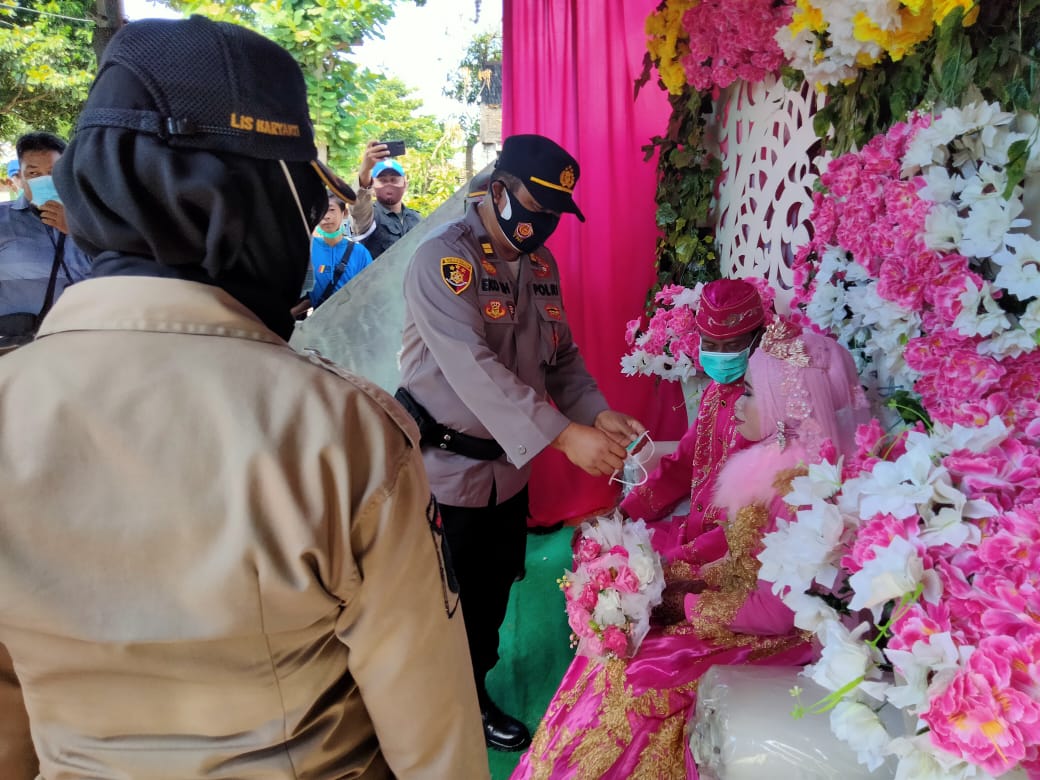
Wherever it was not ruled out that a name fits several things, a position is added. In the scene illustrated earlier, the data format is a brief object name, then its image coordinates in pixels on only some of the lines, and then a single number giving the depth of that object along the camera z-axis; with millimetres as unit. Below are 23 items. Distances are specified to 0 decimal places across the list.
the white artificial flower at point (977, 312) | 1287
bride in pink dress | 1593
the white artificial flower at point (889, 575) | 952
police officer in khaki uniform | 1911
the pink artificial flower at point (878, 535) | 1003
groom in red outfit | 1905
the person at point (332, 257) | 3822
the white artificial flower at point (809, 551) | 1099
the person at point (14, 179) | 3112
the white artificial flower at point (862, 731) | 984
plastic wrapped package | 1220
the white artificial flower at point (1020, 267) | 1216
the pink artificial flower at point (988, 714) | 842
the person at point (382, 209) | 4000
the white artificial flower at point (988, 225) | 1269
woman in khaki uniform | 646
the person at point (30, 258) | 2873
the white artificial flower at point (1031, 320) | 1223
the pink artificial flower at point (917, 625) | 938
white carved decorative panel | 2309
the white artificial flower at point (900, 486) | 1011
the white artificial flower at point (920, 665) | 909
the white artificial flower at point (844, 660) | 996
